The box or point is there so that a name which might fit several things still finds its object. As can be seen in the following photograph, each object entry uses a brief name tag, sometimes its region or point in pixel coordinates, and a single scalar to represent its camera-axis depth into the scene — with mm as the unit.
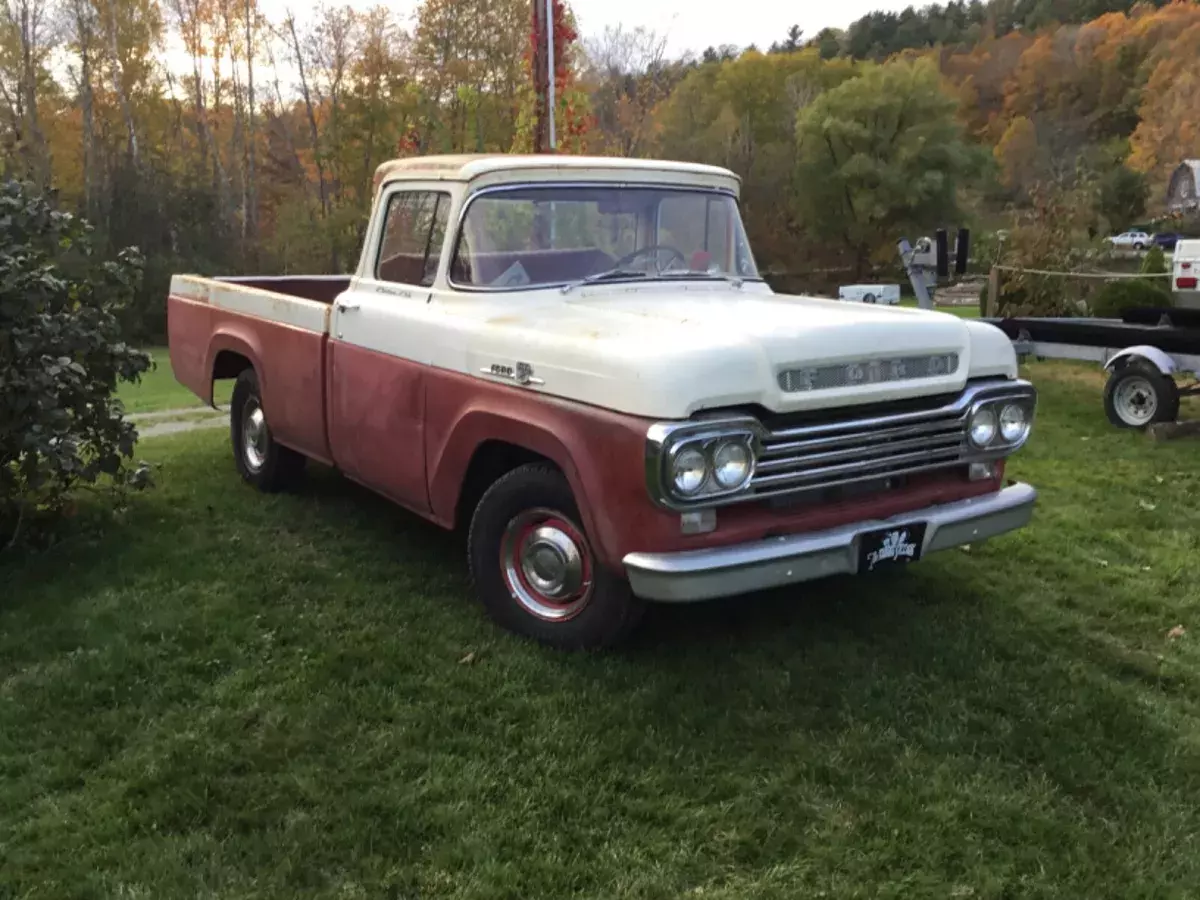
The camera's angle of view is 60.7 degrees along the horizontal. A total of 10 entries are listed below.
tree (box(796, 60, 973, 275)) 47438
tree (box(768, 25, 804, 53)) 101538
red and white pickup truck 3639
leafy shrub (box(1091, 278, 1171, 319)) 14094
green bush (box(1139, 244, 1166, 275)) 17641
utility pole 10461
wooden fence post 14711
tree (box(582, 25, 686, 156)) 32344
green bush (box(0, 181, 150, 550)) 5066
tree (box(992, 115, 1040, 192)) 61188
